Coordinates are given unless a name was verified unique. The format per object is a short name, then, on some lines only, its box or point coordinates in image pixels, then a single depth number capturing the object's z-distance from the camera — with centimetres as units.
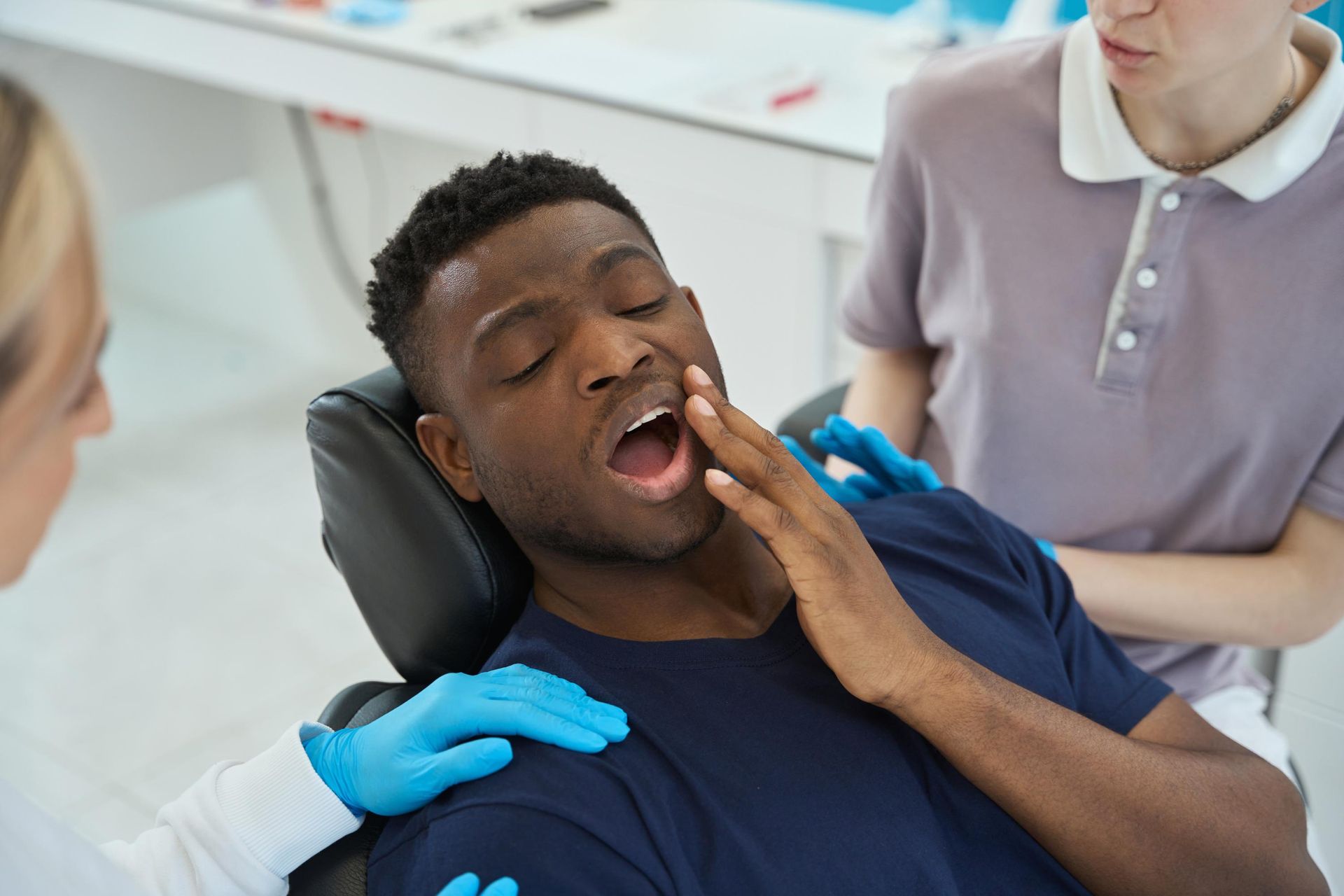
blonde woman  67
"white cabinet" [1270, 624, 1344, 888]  165
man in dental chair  97
